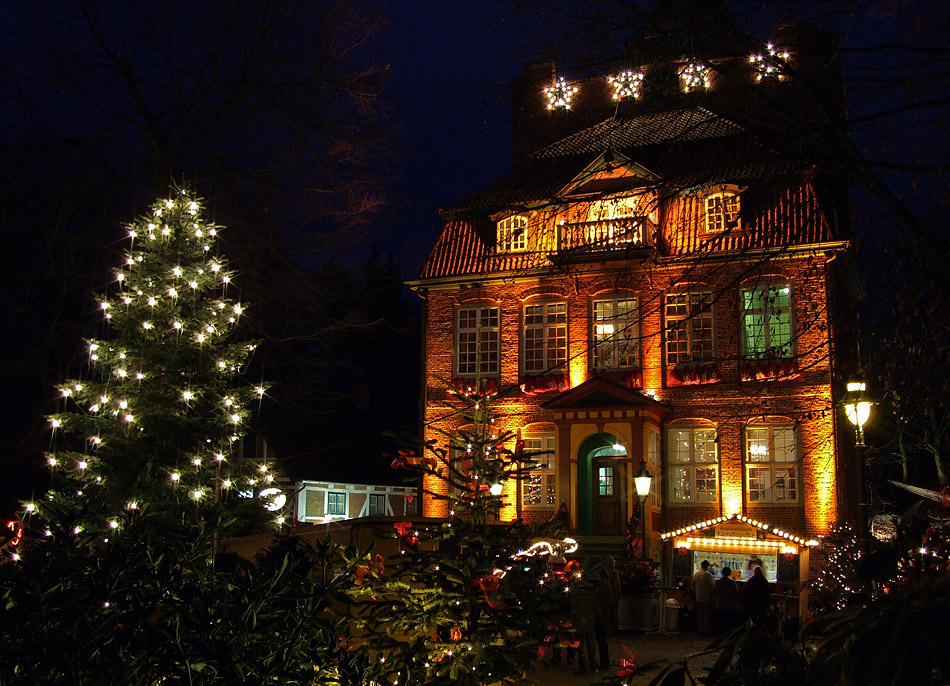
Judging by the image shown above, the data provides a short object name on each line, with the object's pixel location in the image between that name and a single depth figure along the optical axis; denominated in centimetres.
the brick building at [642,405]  2203
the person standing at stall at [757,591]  1625
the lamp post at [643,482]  1928
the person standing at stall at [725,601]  1645
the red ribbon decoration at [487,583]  661
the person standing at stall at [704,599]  1714
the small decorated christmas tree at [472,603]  650
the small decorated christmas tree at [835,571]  1146
